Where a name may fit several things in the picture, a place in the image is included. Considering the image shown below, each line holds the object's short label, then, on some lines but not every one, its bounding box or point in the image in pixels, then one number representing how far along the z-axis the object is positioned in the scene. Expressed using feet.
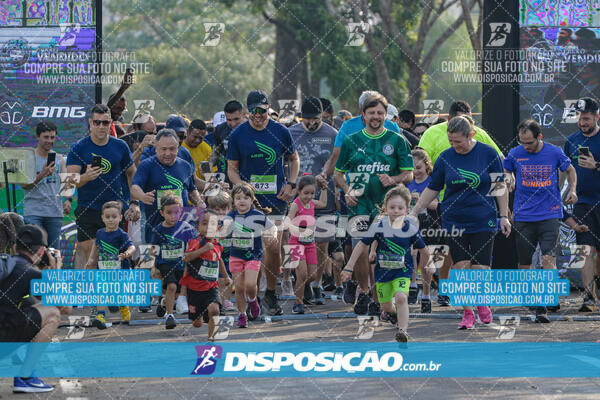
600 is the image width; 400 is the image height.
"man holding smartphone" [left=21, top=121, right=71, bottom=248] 40.70
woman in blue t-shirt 36.37
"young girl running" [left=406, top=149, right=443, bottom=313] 43.55
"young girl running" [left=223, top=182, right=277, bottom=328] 37.63
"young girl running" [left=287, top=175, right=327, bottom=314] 41.98
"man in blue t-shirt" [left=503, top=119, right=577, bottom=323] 39.88
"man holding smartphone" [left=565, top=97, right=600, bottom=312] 41.65
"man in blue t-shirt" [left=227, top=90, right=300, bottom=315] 40.34
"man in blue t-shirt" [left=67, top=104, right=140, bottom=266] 39.29
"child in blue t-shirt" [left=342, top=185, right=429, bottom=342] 33.91
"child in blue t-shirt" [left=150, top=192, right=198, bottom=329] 38.42
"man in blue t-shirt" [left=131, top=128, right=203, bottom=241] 39.93
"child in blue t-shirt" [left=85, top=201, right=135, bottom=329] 38.40
